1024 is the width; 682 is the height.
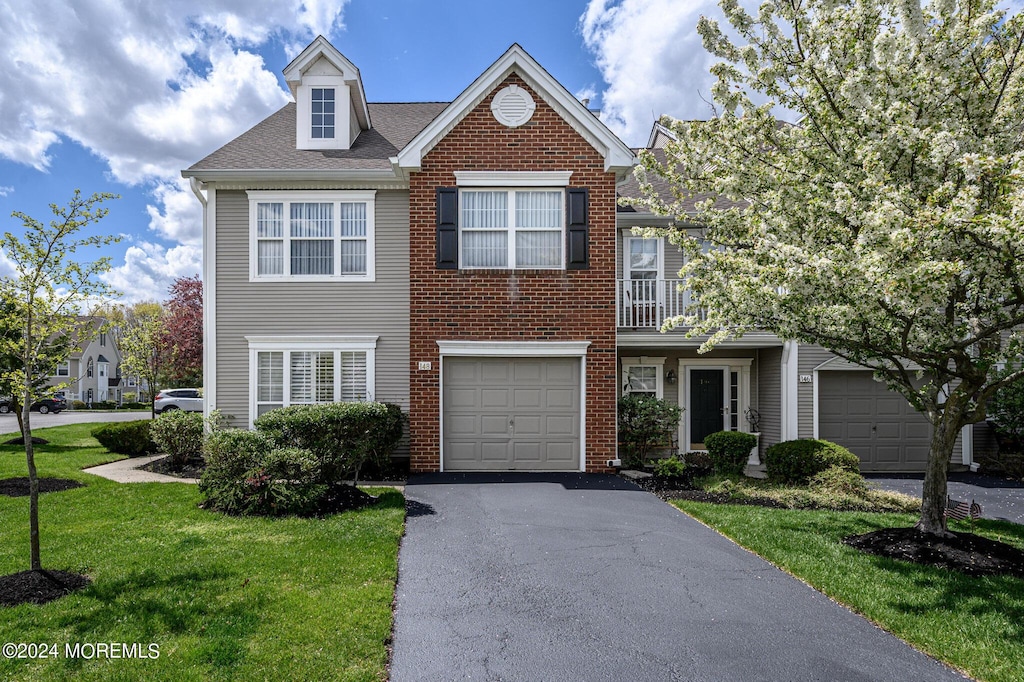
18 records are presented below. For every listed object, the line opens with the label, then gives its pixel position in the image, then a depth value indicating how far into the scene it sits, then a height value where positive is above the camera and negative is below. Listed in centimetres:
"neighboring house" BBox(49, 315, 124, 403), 5097 -140
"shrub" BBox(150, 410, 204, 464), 1122 -148
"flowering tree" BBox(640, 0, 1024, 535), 516 +174
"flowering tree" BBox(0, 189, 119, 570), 532 +65
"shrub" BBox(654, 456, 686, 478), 1041 -196
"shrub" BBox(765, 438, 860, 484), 1014 -177
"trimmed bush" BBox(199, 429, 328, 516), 779 -166
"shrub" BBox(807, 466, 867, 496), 957 -206
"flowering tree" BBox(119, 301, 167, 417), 1864 +33
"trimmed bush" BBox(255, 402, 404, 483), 875 -113
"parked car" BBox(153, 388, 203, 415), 2534 -177
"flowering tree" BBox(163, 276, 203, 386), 2241 +91
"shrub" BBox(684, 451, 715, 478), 1126 -212
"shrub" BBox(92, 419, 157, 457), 1373 -189
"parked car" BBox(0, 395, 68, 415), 3612 -301
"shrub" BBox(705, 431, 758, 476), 1084 -170
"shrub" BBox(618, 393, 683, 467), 1197 -132
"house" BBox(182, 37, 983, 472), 1089 +145
